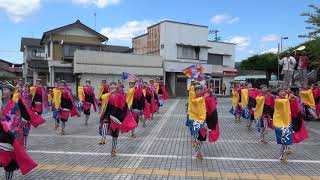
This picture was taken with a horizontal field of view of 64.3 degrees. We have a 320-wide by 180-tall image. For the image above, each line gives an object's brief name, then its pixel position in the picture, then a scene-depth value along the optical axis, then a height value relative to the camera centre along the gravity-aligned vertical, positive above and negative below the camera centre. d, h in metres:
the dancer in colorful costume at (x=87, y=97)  10.57 -0.64
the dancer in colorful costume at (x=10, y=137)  4.01 -0.90
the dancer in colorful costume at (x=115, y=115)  6.09 -0.80
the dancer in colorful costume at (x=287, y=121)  5.80 -0.88
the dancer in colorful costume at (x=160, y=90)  13.89 -0.41
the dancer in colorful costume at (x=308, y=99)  10.30 -0.62
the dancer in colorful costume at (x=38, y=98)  9.30 -0.60
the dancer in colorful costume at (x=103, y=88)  11.16 -0.26
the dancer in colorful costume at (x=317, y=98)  10.76 -0.59
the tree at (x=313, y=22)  11.77 +2.88
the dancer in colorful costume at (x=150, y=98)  10.49 -0.64
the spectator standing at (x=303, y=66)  13.28 +0.94
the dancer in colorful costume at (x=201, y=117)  5.79 -0.80
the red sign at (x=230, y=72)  30.81 +1.36
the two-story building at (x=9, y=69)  38.52 +2.05
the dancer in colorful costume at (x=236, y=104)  10.67 -0.89
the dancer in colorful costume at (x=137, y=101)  8.44 -0.65
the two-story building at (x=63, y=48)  25.11 +3.60
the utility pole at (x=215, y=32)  44.58 +9.07
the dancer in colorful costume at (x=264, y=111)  7.45 -0.81
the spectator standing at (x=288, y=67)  13.31 +0.89
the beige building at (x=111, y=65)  24.13 +1.66
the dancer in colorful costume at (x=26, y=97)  5.05 -0.47
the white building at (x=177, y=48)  27.10 +3.88
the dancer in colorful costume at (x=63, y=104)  8.55 -0.74
